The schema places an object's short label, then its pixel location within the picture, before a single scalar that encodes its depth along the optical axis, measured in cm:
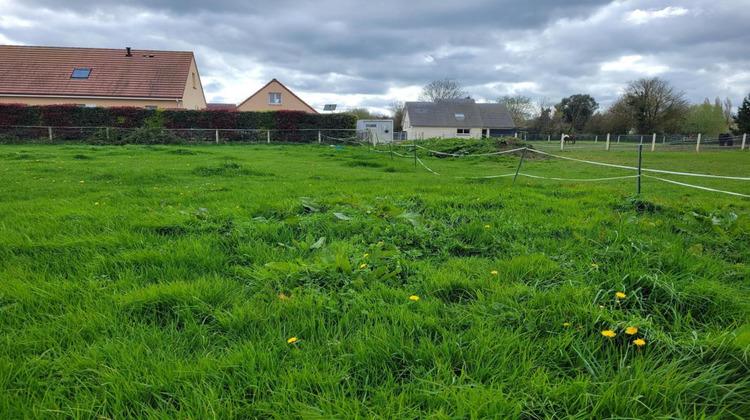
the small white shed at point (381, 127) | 3646
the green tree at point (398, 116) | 6681
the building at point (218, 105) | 6375
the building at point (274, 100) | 3878
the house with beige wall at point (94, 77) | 2712
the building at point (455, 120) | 5441
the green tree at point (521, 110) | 6650
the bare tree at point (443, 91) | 6738
